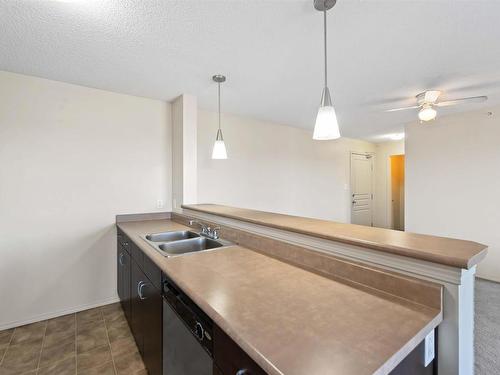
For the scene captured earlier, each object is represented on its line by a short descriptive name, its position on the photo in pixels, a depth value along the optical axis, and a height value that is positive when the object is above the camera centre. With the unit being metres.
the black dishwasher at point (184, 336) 1.02 -0.69
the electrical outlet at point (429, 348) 0.86 -0.57
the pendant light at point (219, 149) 2.54 +0.40
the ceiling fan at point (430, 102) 2.77 +0.98
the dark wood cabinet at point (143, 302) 1.52 -0.84
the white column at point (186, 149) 2.94 +0.48
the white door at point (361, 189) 5.87 -0.03
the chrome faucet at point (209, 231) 2.11 -0.38
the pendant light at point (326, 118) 1.44 +0.41
